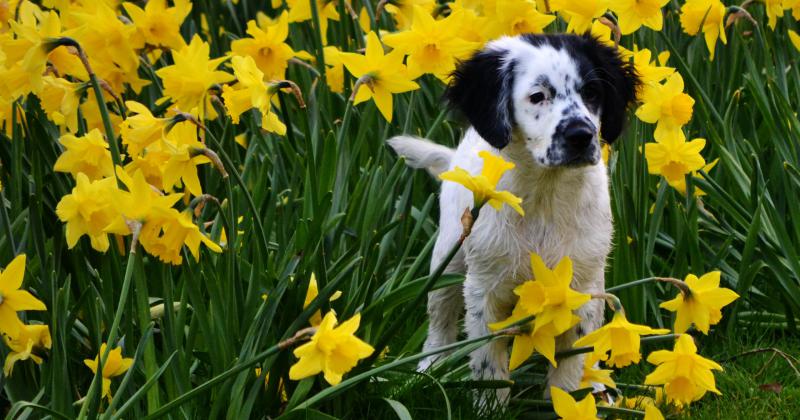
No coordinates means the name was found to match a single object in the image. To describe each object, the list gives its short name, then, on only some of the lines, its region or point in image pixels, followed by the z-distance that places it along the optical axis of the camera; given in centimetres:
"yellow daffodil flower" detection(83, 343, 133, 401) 504
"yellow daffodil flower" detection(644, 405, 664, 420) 515
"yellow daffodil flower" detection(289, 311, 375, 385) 411
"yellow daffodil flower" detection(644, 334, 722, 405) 491
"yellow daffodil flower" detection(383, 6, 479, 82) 579
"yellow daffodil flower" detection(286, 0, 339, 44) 746
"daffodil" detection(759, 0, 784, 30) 728
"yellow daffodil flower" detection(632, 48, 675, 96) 600
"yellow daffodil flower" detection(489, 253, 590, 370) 485
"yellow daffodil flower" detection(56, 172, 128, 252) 461
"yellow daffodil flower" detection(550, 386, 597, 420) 510
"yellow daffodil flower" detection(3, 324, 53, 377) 510
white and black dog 571
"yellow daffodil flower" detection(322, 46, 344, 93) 809
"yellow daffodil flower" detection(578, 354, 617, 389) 574
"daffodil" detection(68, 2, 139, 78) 659
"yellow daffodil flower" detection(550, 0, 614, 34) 618
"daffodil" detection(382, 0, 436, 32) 718
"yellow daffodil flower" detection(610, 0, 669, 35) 619
